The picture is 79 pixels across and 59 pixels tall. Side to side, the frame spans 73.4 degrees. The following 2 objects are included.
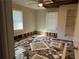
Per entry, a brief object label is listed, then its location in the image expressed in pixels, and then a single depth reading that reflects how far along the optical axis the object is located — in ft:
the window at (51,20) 14.70
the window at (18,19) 11.45
